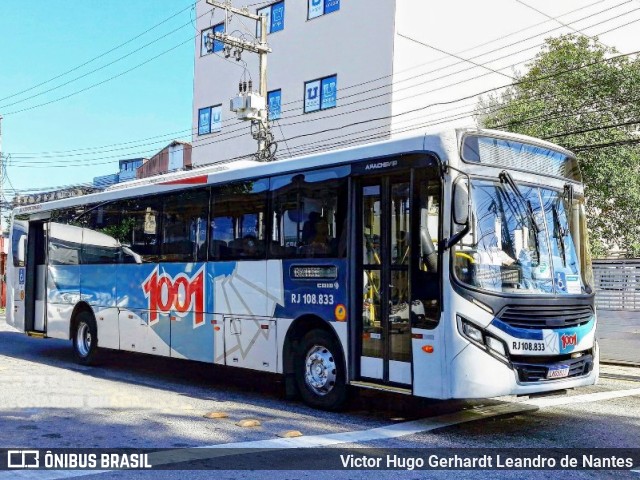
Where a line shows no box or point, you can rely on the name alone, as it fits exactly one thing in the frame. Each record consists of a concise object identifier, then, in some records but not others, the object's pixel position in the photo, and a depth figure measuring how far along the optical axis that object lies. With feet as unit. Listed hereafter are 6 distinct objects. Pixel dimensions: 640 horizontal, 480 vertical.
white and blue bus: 25.84
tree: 75.46
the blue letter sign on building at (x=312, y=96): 95.96
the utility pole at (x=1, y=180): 127.24
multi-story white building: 87.86
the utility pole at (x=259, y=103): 70.03
